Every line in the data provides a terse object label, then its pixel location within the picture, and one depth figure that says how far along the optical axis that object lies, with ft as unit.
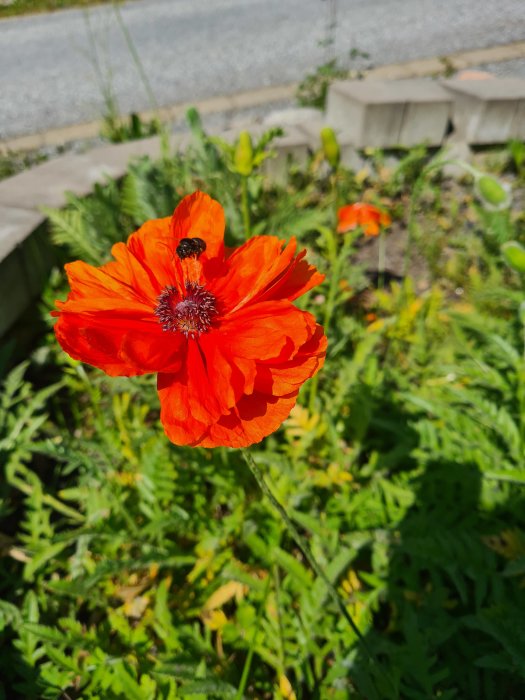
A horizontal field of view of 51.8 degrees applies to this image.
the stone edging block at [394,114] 3.05
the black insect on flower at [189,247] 0.89
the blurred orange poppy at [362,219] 2.02
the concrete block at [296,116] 3.88
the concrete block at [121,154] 2.74
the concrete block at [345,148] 3.17
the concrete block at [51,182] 2.39
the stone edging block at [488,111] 3.02
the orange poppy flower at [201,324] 0.80
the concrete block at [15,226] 2.06
